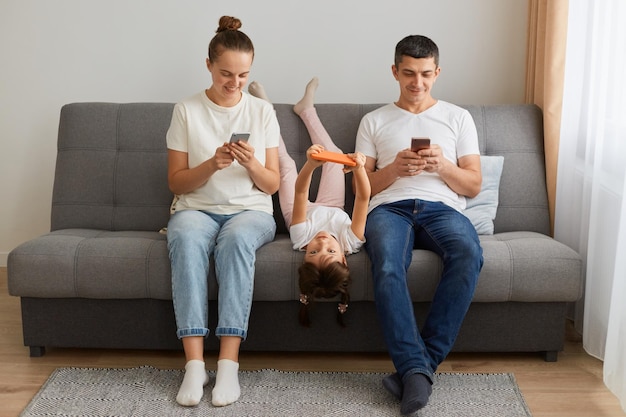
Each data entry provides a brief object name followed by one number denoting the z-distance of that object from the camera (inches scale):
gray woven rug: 94.7
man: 97.1
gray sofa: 105.3
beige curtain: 121.3
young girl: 101.0
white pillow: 119.2
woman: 100.0
